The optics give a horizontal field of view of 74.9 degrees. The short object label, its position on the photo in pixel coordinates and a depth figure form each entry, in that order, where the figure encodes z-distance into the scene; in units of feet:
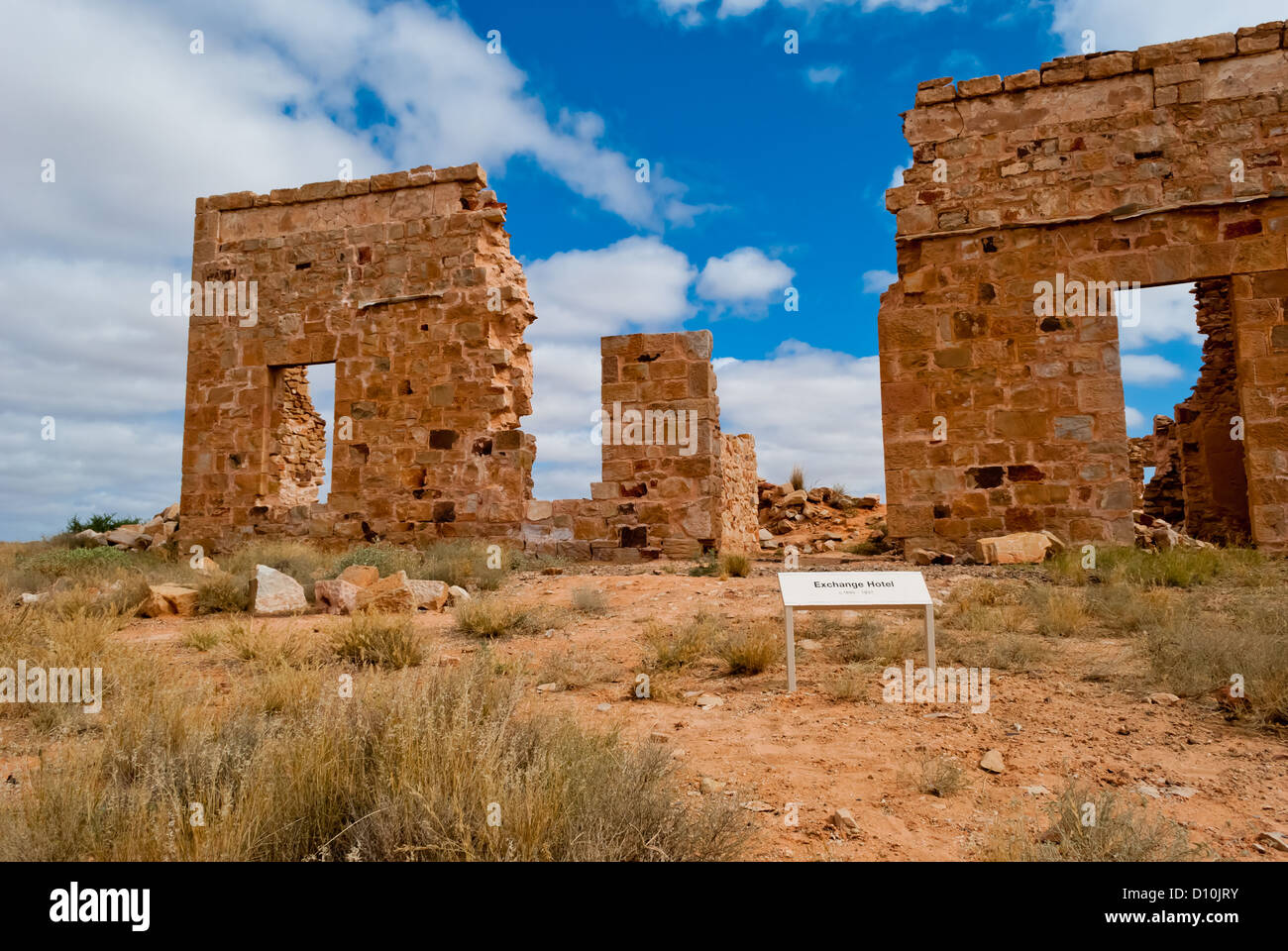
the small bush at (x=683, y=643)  16.74
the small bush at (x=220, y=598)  23.85
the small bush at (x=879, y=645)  16.70
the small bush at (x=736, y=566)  28.66
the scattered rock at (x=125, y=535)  44.55
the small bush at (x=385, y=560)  30.04
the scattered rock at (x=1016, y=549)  28.94
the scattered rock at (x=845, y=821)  9.36
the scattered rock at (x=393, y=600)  21.70
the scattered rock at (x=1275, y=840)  9.00
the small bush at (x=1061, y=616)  18.31
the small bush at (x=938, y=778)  10.44
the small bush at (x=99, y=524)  48.70
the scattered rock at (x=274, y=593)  22.85
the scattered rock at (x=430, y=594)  23.73
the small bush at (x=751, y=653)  16.21
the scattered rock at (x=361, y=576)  25.36
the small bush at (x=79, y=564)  30.55
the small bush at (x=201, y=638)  18.14
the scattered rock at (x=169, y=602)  23.26
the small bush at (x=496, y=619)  19.69
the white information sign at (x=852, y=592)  14.89
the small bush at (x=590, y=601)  22.39
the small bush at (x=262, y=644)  16.07
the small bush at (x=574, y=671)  15.48
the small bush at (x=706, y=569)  29.25
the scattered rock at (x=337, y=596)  22.80
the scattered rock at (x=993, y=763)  11.16
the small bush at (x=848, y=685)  14.39
